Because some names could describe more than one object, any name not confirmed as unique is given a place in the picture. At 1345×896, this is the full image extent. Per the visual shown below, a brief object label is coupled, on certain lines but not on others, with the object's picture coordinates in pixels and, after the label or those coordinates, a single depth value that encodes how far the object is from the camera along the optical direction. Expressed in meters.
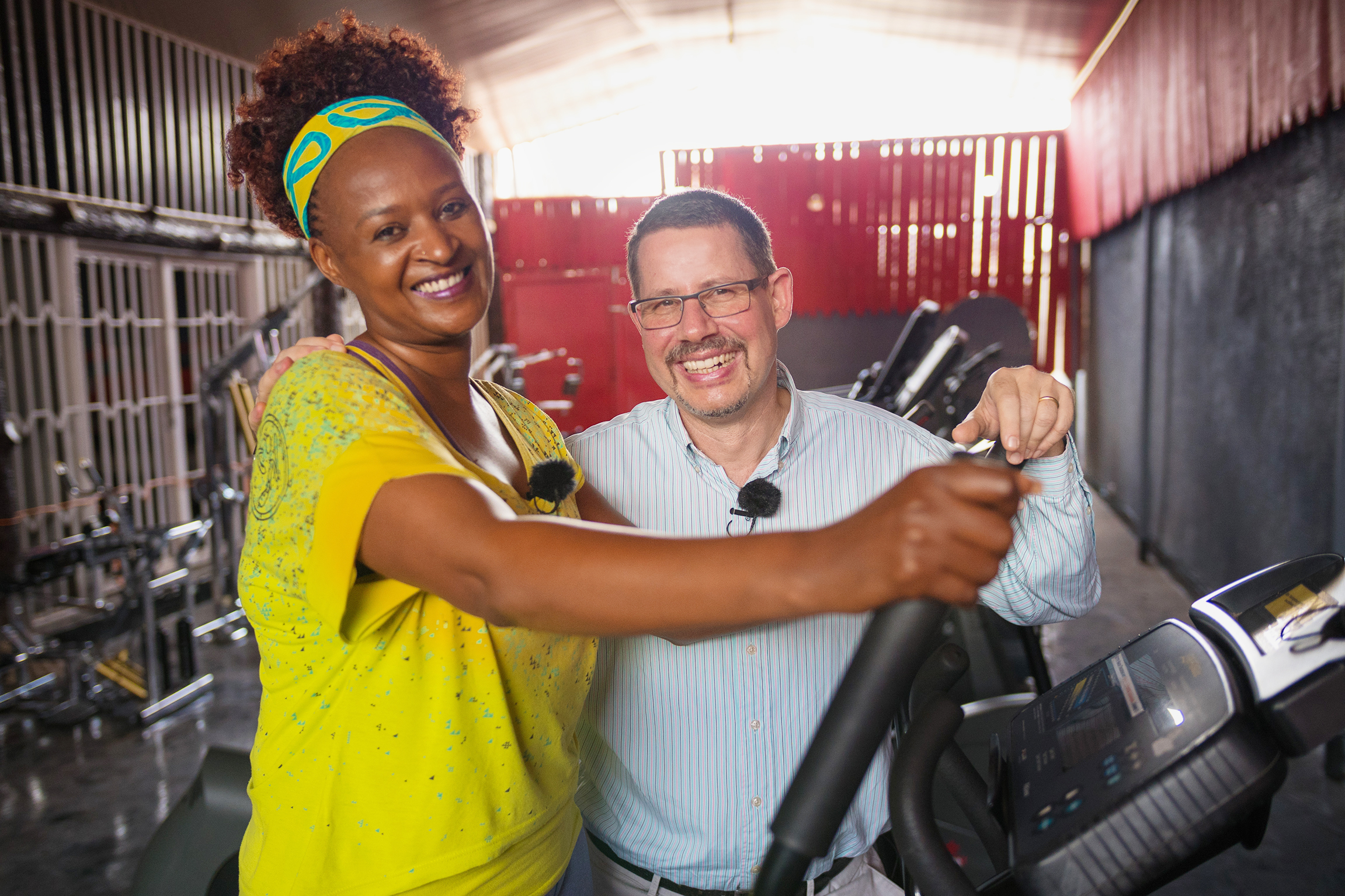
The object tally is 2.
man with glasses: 1.38
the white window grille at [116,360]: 4.91
